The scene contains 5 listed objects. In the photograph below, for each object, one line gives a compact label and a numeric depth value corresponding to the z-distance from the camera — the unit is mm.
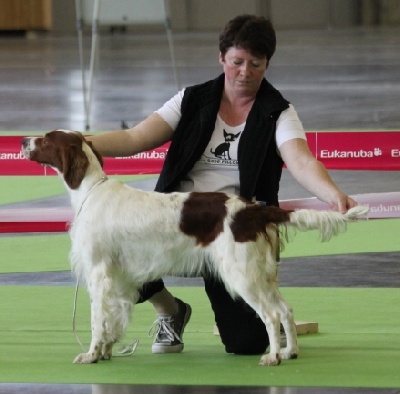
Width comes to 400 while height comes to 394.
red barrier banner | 16000
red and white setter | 8031
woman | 8680
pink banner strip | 13437
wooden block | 9477
